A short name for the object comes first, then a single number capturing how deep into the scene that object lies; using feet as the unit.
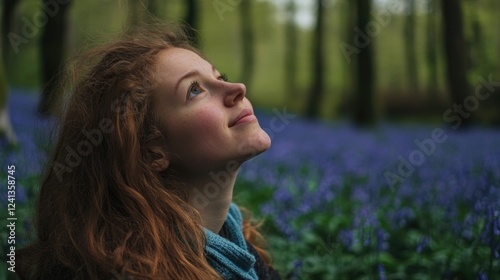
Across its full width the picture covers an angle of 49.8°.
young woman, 5.45
